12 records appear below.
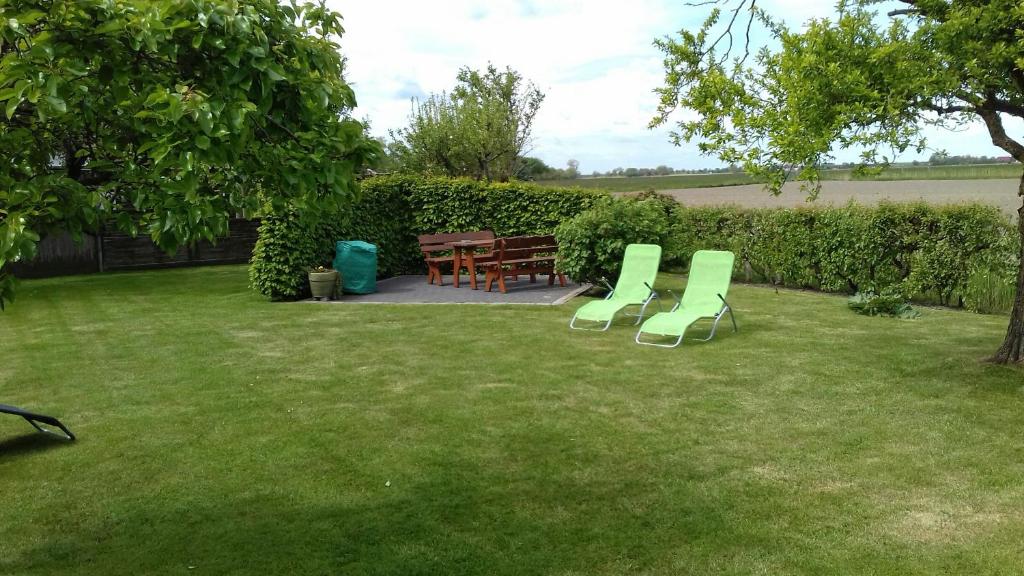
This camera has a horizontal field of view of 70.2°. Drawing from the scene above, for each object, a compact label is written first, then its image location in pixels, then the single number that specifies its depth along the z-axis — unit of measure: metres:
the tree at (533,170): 33.94
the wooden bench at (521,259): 13.31
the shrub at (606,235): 11.77
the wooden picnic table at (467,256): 13.87
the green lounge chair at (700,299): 8.12
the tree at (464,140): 27.36
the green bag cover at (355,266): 13.61
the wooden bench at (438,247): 14.80
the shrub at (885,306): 10.01
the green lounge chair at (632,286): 9.23
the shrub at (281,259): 12.67
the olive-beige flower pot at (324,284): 12.74
